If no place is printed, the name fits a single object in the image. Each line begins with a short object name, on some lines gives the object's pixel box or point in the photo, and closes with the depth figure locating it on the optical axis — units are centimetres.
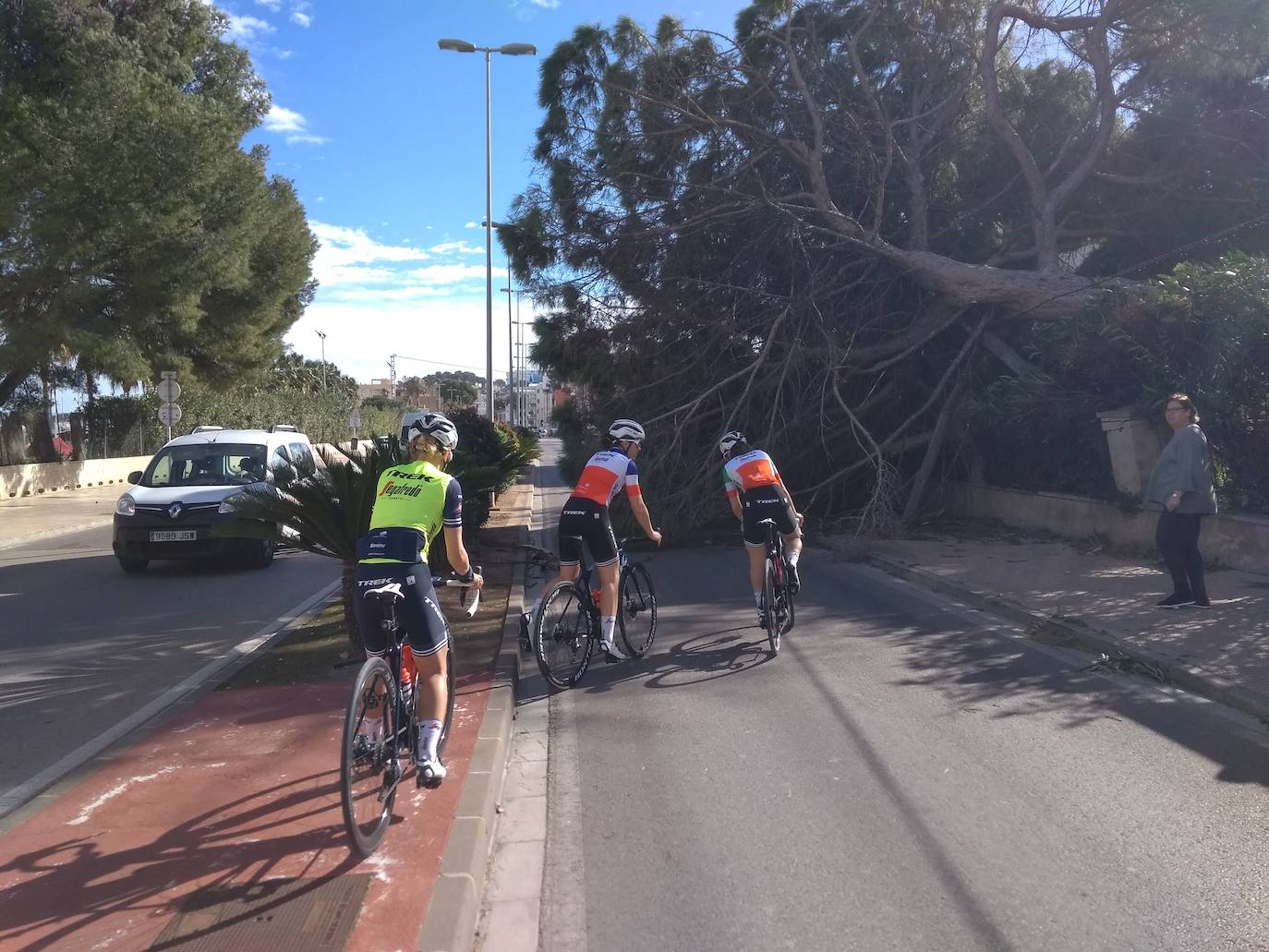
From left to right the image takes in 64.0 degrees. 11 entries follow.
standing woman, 846
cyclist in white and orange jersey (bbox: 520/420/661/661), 713
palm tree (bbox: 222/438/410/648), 789
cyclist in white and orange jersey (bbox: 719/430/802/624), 803
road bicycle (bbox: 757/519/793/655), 789
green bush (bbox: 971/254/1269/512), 1076
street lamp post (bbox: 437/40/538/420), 2606
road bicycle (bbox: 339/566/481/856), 405
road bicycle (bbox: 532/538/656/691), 684
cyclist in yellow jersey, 459
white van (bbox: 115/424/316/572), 1290
